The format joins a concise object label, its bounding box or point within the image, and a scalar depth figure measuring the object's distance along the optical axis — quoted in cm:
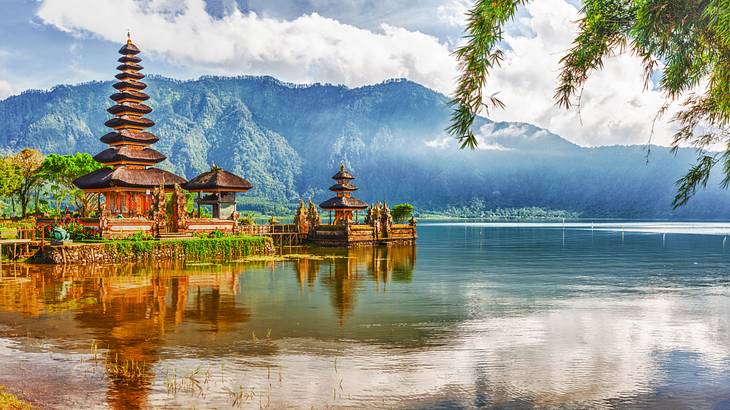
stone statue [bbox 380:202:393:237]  7162
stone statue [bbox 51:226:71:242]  4050
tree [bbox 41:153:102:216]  6706
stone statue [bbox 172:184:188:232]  4800
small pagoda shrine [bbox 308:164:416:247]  6631
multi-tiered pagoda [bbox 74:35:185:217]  5231
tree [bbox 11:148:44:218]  6847
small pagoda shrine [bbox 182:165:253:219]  5594
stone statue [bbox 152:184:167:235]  4697
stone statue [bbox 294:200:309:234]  6775
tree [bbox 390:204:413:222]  9011
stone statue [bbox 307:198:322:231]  6875
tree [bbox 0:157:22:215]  6356
